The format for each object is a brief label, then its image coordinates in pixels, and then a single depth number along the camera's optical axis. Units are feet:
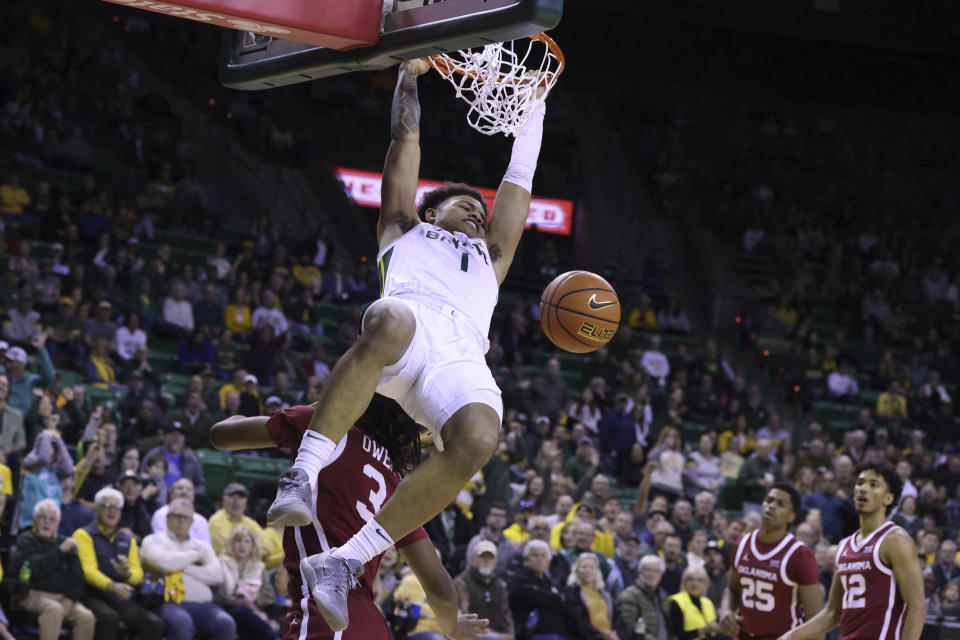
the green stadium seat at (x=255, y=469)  41.37
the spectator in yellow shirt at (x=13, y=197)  50.01
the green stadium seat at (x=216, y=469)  40.73
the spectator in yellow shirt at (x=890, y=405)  59.00
